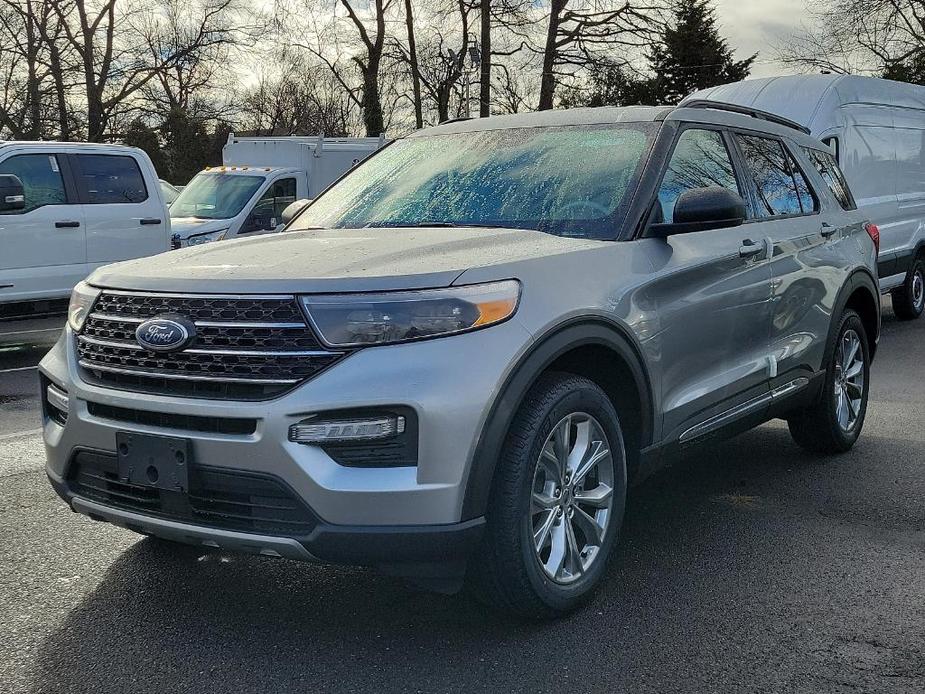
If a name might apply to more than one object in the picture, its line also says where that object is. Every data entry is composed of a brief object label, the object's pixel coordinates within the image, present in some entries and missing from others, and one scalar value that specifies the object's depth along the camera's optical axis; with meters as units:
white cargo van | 10.97
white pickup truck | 10.72
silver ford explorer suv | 3.07
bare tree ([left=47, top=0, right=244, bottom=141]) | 33.03
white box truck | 15.55
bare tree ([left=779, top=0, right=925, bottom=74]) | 34.84
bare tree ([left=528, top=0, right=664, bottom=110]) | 30.45
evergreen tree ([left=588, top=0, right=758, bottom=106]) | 44.56
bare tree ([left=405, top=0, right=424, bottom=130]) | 35.94
